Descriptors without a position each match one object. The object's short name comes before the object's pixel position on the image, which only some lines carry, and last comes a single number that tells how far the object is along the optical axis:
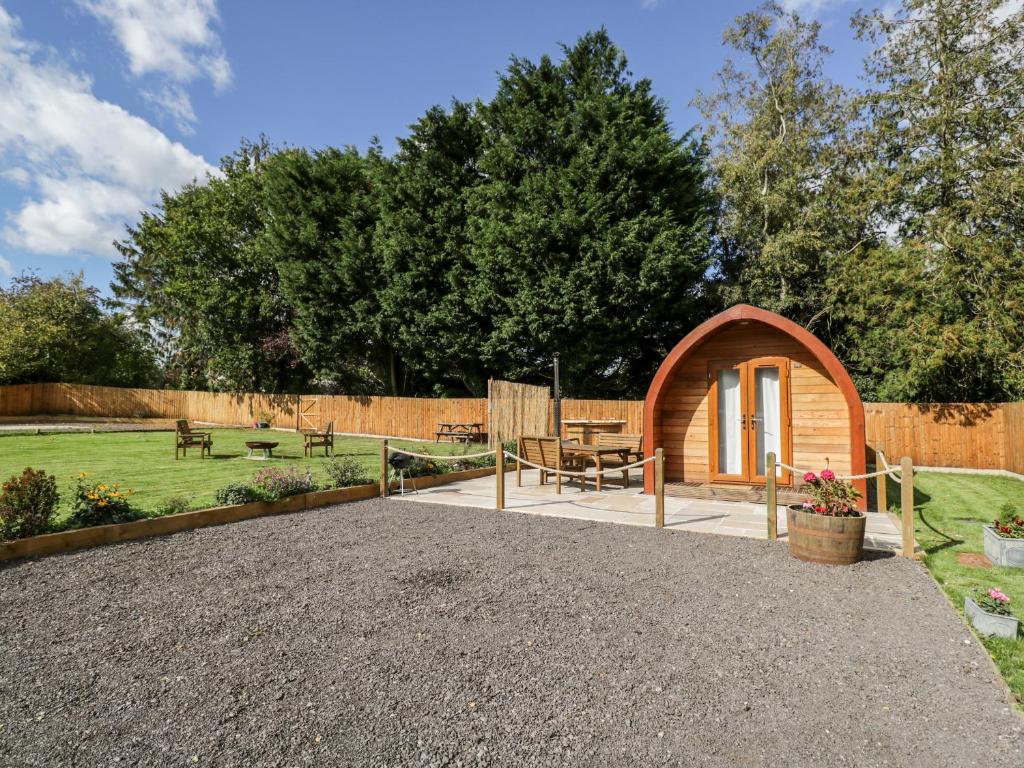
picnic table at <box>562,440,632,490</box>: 10.44
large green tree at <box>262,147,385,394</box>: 26.22
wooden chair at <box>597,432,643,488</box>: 11.20
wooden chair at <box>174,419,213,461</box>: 15.25
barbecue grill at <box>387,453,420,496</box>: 10.59
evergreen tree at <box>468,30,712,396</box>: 19.75
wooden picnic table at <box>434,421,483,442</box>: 22.69
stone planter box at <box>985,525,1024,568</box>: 5.70
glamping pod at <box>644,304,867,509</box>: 9.28
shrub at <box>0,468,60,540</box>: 6.06
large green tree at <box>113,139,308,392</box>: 32.81
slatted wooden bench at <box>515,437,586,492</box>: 10.63
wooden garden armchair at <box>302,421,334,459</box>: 16.56
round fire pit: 14.67
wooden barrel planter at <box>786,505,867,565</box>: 5.81
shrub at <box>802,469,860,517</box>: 5.98
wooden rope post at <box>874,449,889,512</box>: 8.63
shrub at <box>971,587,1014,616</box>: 4.08
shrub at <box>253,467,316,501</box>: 8.66
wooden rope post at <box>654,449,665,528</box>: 7.50
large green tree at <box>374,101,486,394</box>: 23.28
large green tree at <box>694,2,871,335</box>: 20.95
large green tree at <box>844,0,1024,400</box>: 16.05
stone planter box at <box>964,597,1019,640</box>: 3.96
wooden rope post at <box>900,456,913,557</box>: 6.05
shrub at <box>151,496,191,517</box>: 7.46
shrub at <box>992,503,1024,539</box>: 5.87
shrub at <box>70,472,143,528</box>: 6.70
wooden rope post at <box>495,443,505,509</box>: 8.93
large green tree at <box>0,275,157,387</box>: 34.69
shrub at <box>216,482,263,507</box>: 8.22
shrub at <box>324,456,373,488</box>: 9.99
